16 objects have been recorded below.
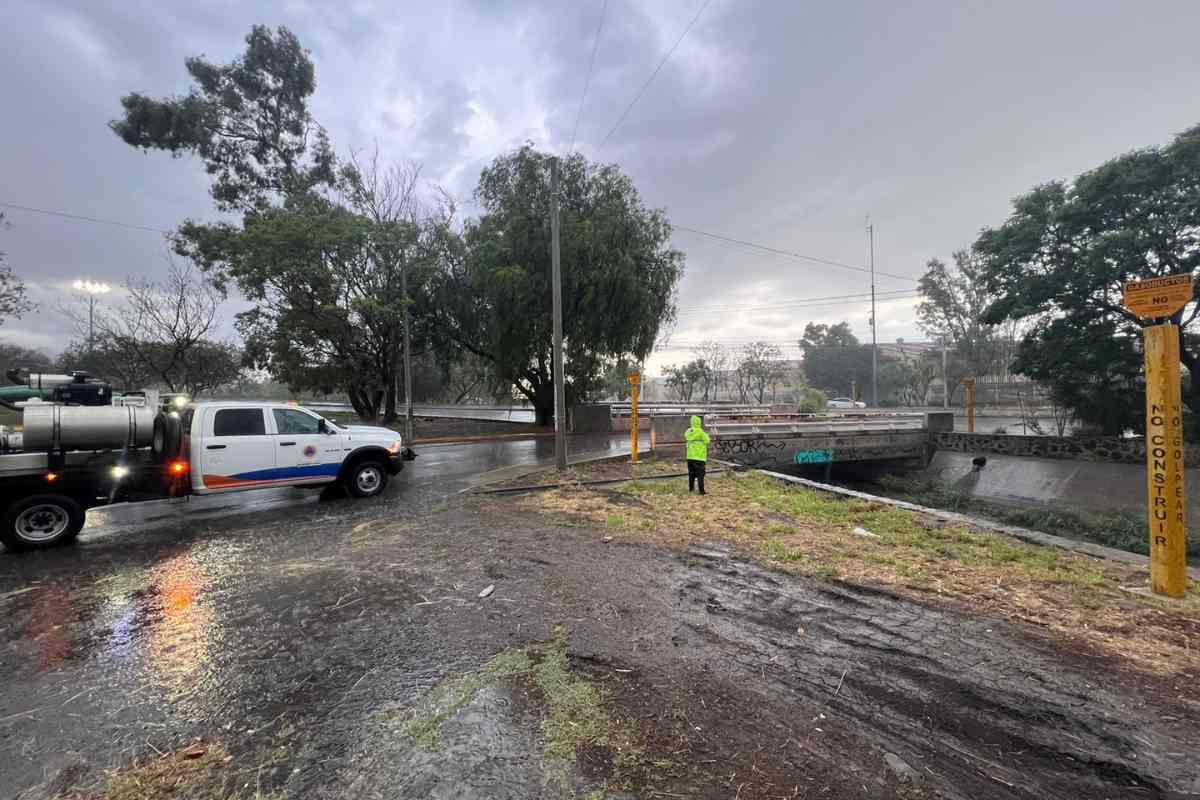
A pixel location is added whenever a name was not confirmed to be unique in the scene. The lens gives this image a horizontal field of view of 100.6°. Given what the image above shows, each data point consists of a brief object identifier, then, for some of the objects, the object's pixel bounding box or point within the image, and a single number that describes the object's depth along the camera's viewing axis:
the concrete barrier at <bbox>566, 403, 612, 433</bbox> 22.52
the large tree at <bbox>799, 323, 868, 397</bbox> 55.22
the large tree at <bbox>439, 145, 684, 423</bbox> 18.34
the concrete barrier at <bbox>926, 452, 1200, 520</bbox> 14.18
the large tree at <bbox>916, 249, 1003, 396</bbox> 37.69
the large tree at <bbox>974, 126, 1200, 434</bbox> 14.98
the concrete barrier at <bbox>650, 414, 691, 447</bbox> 16.33
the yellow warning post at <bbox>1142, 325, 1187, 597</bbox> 4.41
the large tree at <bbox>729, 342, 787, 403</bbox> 43.94
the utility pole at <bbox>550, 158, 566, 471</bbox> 11.20
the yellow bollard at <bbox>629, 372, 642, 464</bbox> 11.84
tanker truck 6.14
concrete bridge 15.14
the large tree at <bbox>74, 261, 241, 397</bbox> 18.91
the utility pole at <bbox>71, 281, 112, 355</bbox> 19.44
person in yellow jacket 9.25
